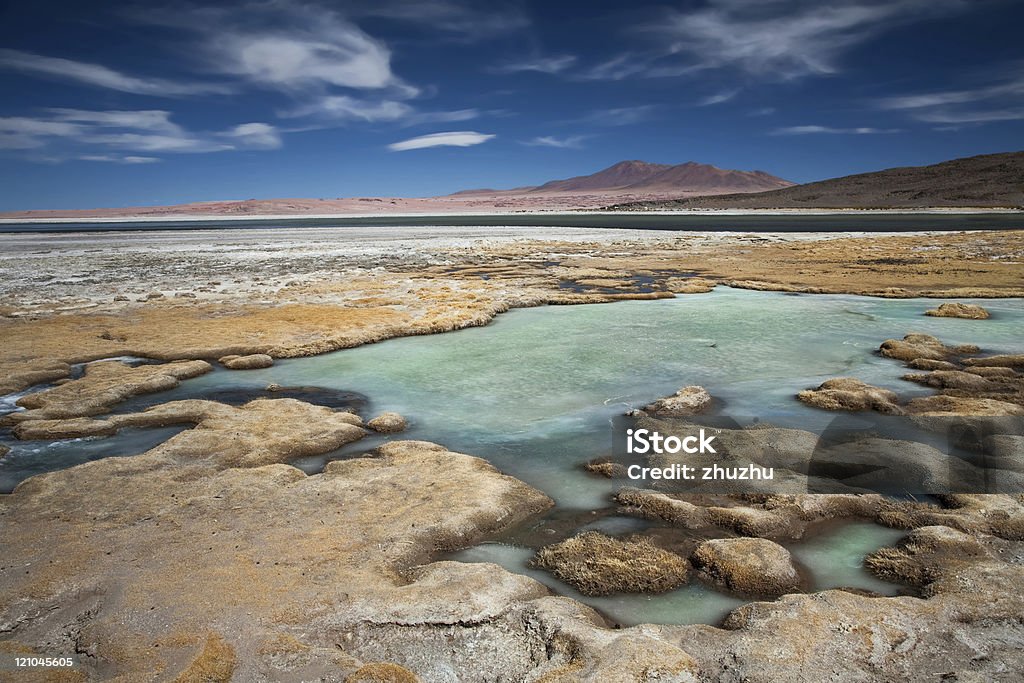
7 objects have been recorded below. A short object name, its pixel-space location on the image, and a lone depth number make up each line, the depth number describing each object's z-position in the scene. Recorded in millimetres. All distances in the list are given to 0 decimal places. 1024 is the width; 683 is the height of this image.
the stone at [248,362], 17109
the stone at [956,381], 13484
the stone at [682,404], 12570
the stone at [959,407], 11617
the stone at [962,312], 21831
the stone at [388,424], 12047
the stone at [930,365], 15195
